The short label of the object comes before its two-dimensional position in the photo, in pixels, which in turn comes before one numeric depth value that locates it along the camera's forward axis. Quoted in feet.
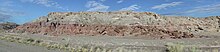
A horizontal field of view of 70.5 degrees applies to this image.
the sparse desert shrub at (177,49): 25.28
